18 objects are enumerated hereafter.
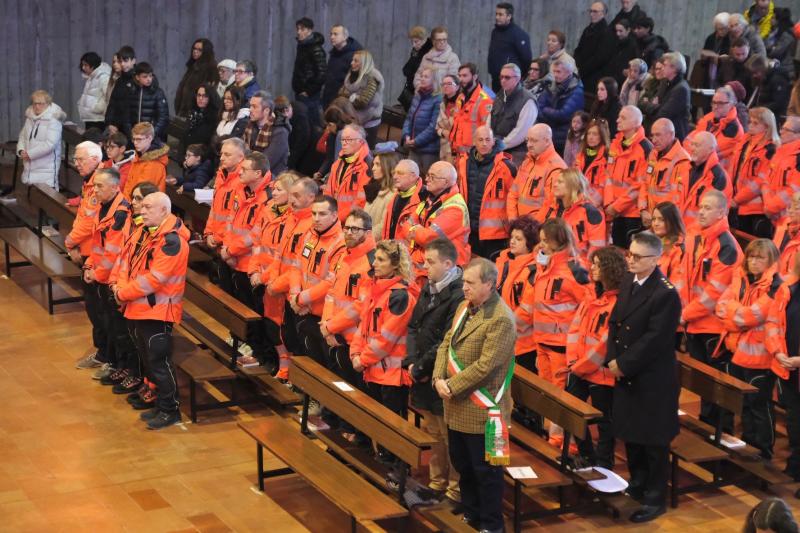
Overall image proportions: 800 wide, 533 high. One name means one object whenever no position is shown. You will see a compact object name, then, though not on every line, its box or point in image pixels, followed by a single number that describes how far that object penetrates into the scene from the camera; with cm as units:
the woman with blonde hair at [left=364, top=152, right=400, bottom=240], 1076
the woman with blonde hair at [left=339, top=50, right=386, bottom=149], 1431
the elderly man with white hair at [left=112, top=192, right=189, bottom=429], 952
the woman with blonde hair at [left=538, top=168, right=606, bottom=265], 999
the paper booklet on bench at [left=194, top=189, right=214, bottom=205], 1270
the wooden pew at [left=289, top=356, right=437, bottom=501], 759
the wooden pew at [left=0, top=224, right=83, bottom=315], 1216
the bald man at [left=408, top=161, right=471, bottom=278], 984
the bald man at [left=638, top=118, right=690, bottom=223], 1134
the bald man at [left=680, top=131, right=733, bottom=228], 1104
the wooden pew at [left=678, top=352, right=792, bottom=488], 838
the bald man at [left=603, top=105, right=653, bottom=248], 1188
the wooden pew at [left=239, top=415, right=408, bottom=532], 755
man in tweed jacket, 731
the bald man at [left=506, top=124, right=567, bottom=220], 1109
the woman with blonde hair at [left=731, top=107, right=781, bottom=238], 1186
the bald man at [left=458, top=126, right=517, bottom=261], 1138
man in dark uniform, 788
